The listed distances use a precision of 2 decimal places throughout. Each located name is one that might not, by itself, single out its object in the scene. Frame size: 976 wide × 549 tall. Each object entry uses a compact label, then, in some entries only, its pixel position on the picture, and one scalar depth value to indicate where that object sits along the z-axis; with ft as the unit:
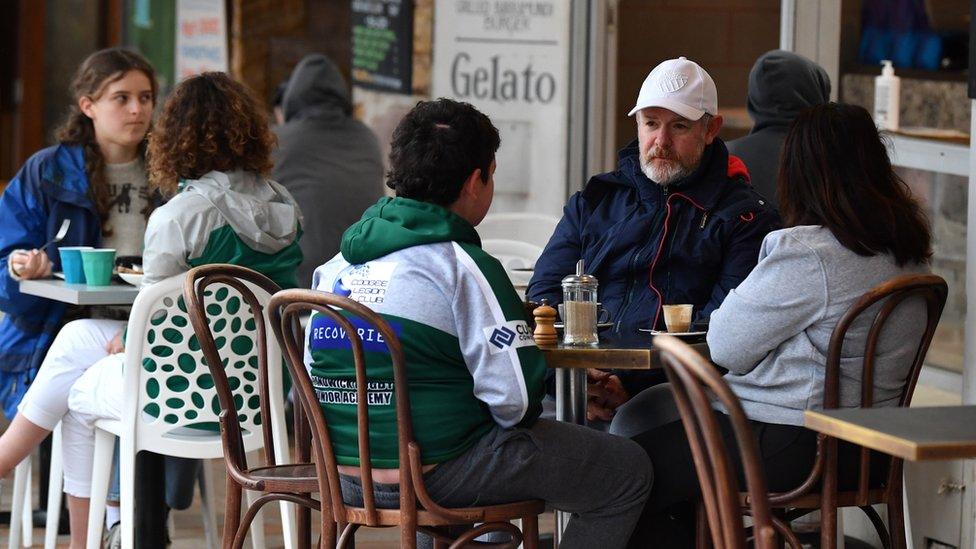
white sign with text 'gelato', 41.32
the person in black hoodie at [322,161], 37.86
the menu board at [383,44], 45.01
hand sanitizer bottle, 33.96
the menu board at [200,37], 53.31
